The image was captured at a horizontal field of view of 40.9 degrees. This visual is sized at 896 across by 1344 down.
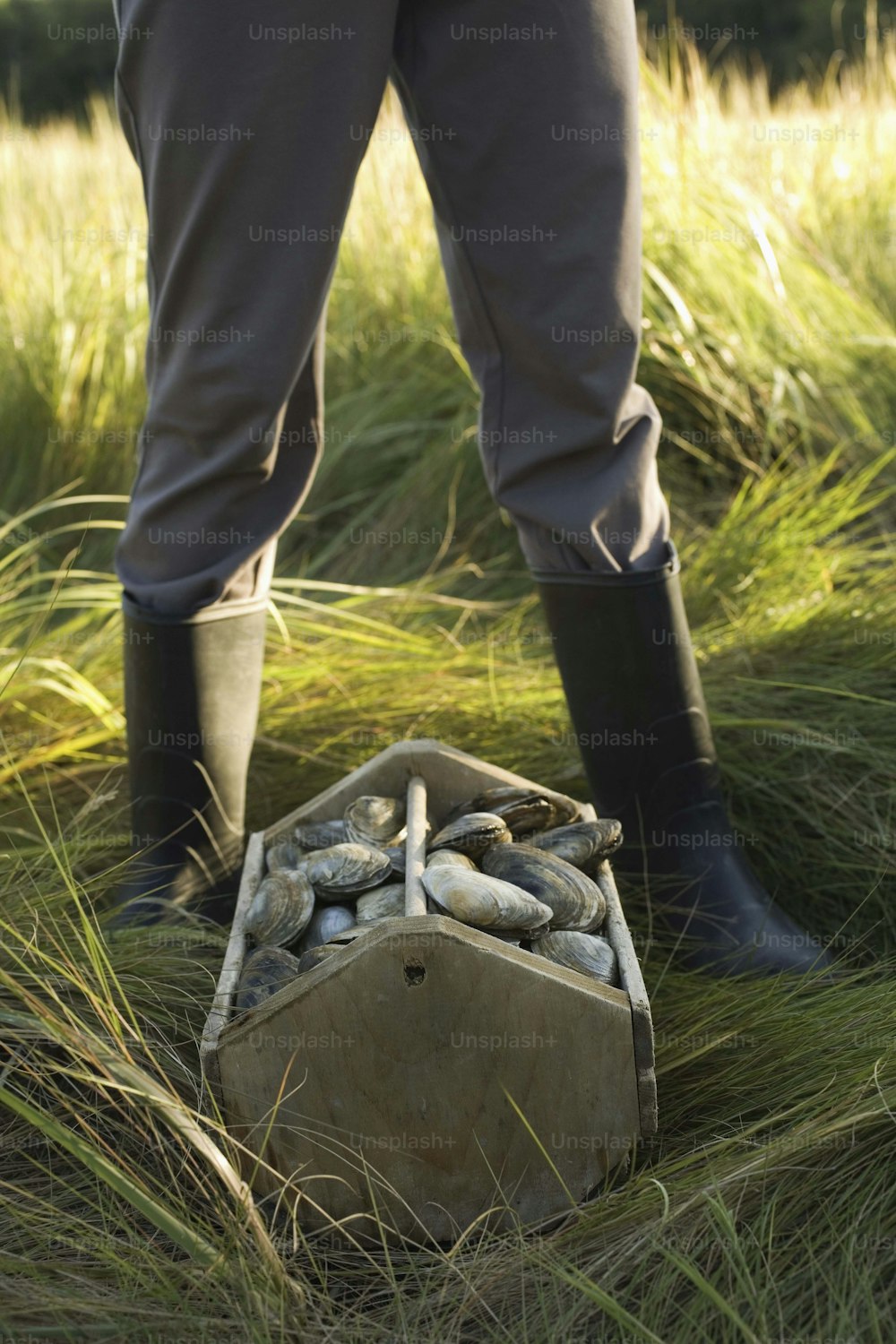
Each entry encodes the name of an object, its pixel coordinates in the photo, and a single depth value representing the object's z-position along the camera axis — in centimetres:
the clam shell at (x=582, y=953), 108
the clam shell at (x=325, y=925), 118
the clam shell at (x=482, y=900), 106
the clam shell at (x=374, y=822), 129
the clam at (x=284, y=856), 131
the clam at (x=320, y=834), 131
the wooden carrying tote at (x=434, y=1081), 97
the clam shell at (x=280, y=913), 117
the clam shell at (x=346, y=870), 120
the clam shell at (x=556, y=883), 115
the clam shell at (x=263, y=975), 108
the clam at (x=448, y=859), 114
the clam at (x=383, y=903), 117
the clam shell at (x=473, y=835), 121
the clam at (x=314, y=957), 106
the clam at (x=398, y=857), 124
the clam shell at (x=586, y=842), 124
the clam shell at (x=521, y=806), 128
